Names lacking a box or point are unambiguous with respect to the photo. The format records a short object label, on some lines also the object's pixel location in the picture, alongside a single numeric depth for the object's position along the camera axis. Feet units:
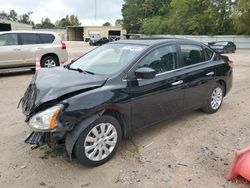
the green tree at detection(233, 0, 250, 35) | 78.90
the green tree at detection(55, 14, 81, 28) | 251.88
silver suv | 22.97
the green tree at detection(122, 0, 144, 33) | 148.69
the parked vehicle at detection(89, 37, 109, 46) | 94.36
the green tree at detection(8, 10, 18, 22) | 243.59
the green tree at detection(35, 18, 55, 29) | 249.82
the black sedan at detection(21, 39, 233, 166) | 7.66
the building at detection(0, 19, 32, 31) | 70.20
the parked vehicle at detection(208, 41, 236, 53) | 59.13
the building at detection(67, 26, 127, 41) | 149.71
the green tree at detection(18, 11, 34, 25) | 243.18
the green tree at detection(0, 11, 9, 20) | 232.95
